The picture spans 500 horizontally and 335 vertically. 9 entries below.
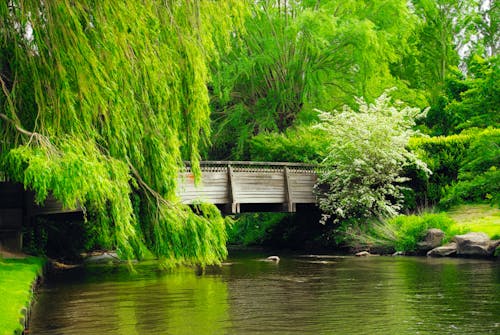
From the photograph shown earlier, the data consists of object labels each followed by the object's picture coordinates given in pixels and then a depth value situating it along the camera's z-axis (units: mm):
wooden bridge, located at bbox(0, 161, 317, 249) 28797
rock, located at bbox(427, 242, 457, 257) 26891
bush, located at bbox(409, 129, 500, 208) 32938
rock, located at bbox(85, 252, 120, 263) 28531
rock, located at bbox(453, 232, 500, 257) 25609
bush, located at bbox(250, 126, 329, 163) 34781
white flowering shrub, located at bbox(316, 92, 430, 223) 31812
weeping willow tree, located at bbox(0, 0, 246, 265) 14672
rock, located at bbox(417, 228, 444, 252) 27938
